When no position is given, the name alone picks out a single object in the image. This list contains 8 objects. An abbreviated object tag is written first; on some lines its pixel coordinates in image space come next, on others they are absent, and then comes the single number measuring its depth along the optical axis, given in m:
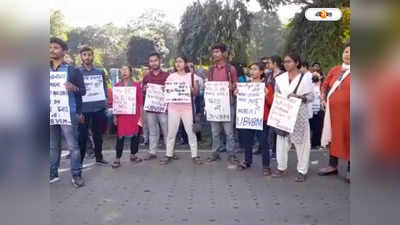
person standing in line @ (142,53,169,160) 5.79
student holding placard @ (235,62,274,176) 5.15
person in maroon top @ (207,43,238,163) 5.51
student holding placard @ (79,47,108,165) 5.07
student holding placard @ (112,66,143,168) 5.44
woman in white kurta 4.84
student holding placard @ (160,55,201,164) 5.68
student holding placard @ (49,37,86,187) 4.15
